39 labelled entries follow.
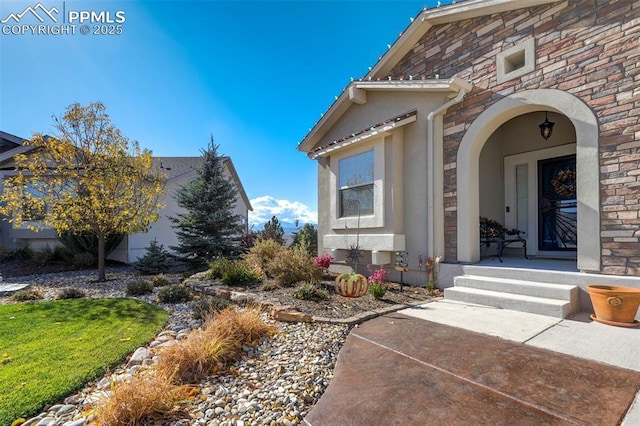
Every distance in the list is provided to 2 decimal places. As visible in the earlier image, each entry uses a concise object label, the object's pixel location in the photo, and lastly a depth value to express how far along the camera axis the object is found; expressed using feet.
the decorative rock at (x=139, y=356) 10.91
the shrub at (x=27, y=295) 21.62
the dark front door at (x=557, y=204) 21.90
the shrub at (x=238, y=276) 21.70
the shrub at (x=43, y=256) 37.63
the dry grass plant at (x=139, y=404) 6.99
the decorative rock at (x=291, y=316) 14.01
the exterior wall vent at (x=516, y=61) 17.37
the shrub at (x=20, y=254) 40.30
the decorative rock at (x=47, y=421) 7.48
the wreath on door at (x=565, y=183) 21.72
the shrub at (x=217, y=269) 24.16
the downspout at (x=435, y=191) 20.20
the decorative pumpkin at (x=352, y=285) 17.43
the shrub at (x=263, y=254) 25.73
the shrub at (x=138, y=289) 22.31
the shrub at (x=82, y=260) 36.52
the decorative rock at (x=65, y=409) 8.00
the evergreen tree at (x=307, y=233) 44.37
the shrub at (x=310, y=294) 17.02
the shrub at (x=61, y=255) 38.14
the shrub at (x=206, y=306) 14.90
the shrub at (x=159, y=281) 24.72
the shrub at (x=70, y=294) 21.72
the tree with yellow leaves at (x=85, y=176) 25.39
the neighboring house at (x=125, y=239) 43.04
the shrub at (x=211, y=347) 9.34
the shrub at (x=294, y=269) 20.90
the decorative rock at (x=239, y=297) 17.73
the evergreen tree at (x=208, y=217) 34.68
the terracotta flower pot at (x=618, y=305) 12.37
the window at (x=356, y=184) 23.98
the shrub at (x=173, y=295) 19.51
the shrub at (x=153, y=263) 31.73
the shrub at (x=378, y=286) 17.24
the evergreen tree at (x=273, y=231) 43.93
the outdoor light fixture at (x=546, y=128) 21.76
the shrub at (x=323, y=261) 23.36
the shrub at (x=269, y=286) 19.93
